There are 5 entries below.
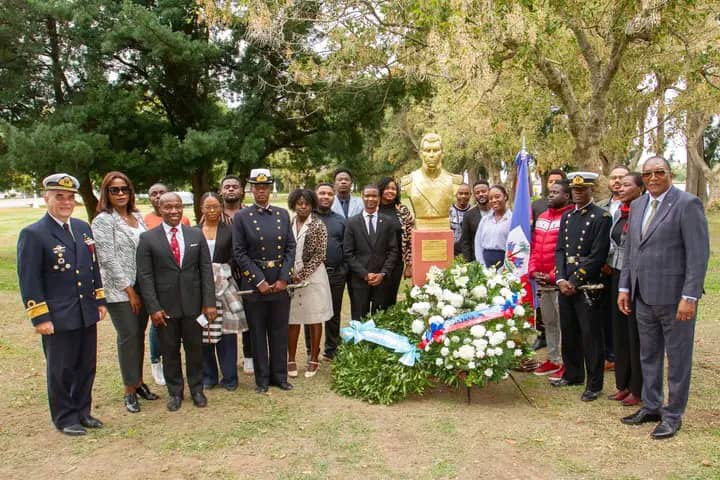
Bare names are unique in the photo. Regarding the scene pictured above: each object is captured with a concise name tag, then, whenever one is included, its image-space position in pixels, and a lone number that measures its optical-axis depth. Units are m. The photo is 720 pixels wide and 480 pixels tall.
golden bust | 6.14
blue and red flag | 6.10
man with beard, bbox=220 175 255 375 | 5.94
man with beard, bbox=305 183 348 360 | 6.48
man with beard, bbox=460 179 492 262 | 7.24
